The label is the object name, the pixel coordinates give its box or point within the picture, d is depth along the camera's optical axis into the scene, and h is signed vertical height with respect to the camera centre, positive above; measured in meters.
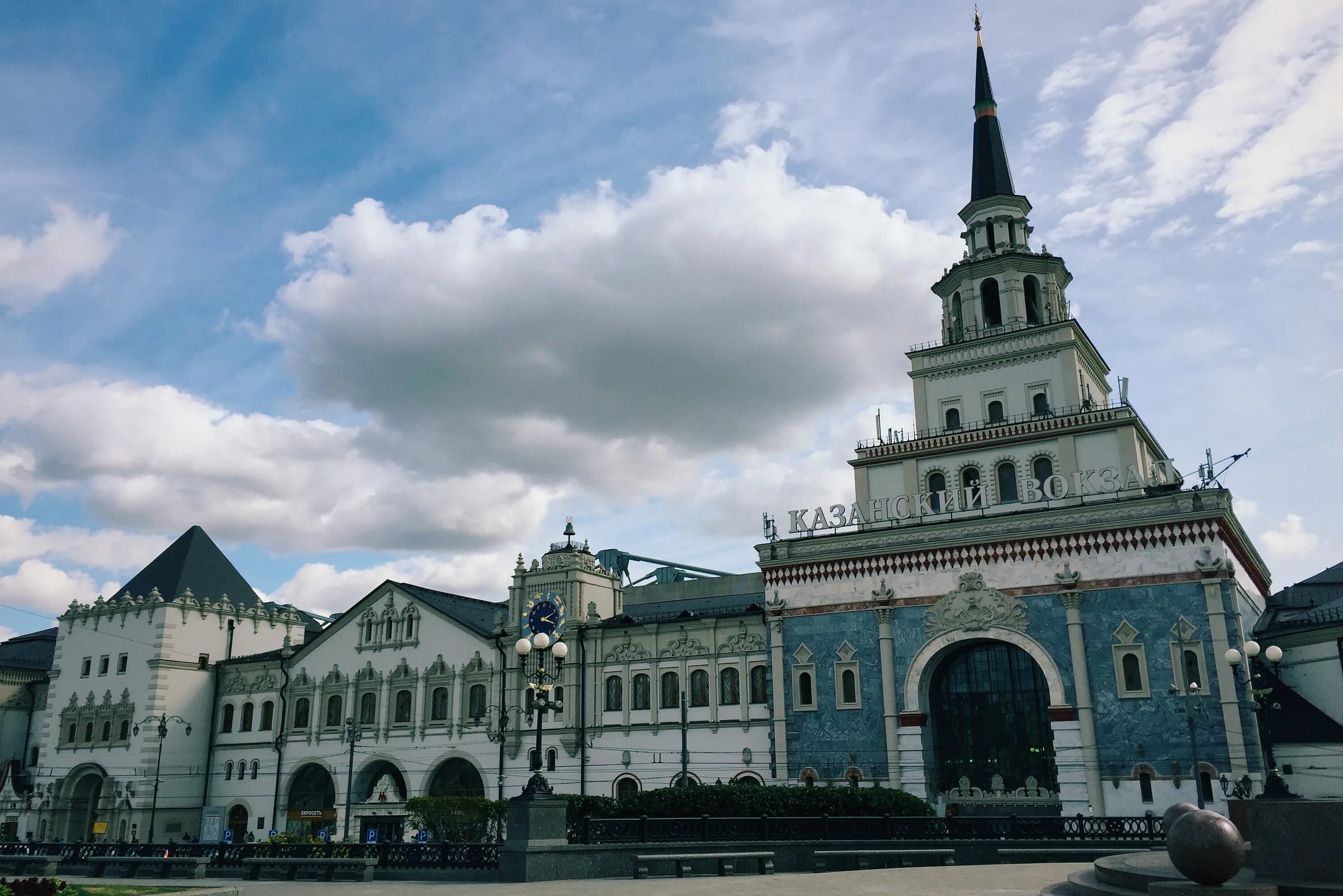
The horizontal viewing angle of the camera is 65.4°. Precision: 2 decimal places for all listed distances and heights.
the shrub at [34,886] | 14.30 -1.48
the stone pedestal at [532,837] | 21.64 -1.36
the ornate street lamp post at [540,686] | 22.80 +2.00
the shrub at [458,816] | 40.69 -1.70
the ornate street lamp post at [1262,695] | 21.06 +1.83
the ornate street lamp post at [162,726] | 58.00 +2.56
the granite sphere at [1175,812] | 15.00 -0.75
